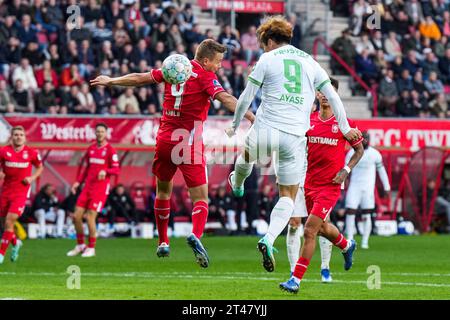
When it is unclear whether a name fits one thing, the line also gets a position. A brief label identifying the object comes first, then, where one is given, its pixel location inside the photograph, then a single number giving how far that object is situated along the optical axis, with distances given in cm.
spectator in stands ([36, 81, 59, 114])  3023
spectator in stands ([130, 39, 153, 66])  3238
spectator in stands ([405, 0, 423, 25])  3928
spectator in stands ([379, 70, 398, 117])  3566
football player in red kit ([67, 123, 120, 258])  2378
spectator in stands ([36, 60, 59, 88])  3080
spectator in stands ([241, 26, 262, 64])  3528
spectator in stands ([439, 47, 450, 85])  3838
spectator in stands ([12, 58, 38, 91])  3038
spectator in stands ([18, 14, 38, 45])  3133
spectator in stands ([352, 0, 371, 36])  3781
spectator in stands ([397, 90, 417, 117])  3553
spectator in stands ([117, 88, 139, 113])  3119
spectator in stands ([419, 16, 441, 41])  3916
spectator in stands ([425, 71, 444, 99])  3694
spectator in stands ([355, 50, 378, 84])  3675
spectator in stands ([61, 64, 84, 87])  3108
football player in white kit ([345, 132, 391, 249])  2589
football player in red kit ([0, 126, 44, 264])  2186
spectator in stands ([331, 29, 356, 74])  3669
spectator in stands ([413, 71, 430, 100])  3662
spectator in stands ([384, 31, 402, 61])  3794
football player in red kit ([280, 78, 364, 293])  1536
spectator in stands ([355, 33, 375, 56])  3712
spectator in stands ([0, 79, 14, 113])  2936
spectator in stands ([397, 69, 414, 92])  3650
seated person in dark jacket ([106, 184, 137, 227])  3047
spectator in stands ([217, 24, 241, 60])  3441
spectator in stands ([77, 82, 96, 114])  3052
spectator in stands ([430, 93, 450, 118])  3569
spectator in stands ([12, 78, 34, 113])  3000
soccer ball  1455
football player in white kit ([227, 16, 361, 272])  1379
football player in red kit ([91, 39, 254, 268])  1489
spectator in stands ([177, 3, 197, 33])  3447
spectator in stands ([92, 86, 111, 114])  3097
